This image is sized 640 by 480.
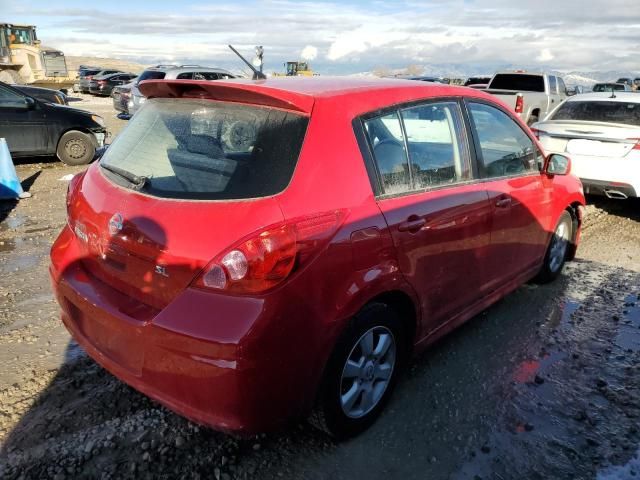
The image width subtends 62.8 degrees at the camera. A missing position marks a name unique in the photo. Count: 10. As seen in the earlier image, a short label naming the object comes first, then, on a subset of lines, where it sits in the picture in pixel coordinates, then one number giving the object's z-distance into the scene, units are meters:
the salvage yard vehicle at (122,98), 16.49
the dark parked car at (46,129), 8.97
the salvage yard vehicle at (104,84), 29.86
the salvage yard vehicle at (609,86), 27.14
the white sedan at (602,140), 6.54
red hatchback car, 2.09
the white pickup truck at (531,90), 13.69
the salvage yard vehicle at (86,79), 30.72
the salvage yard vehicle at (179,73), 14.09
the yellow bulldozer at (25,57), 29.72
